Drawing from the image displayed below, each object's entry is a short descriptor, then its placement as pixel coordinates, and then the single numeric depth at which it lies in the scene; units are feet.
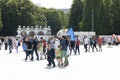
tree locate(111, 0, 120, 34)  183.26
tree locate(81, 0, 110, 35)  181.42
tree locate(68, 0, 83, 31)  215.41
